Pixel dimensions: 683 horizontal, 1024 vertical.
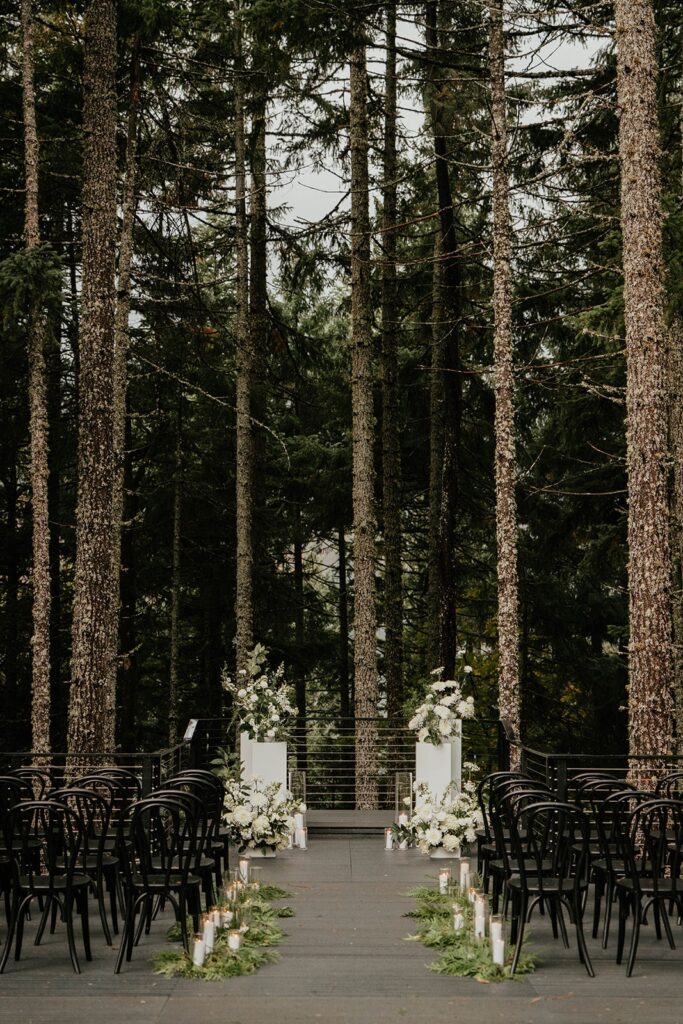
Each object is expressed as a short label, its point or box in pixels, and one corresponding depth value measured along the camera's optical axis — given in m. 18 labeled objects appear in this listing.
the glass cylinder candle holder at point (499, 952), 6.55
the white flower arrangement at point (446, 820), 10.47
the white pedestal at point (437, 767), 11.40
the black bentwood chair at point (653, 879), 6.60
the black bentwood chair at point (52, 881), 6.66
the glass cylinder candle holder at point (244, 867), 8.88
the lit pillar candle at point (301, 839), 11.48
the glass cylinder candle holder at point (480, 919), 7.11
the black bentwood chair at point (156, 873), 6.69
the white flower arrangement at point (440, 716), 11.37
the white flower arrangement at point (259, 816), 10.57
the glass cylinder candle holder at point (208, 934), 6.75
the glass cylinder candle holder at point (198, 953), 6.60
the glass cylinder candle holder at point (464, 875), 8.55
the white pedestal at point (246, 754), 11.68
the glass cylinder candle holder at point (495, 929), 6.59
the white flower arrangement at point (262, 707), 11.69
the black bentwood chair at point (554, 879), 6.59
